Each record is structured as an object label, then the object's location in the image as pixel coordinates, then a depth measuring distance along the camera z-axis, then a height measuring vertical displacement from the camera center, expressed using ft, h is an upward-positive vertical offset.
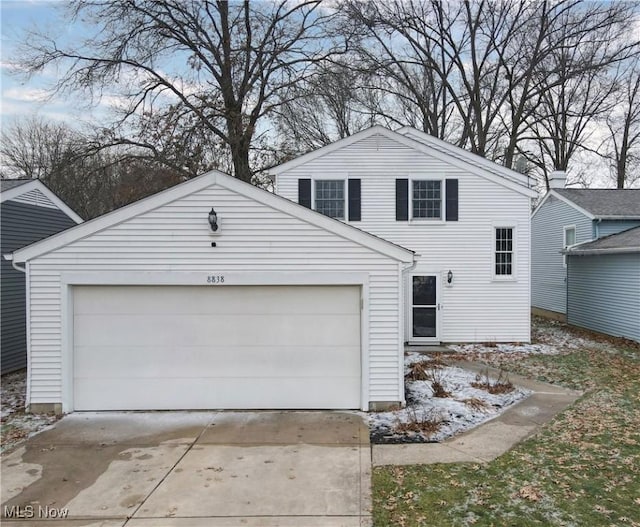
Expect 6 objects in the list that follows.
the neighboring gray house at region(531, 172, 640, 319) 51.42 +5.26
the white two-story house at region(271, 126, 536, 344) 41.09 +4.52
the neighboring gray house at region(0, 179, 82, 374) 33.06 +2.31
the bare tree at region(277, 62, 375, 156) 61.87 +25.42
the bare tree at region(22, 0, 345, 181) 55.31 +28.17
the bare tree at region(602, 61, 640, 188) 86.53 +27.31
